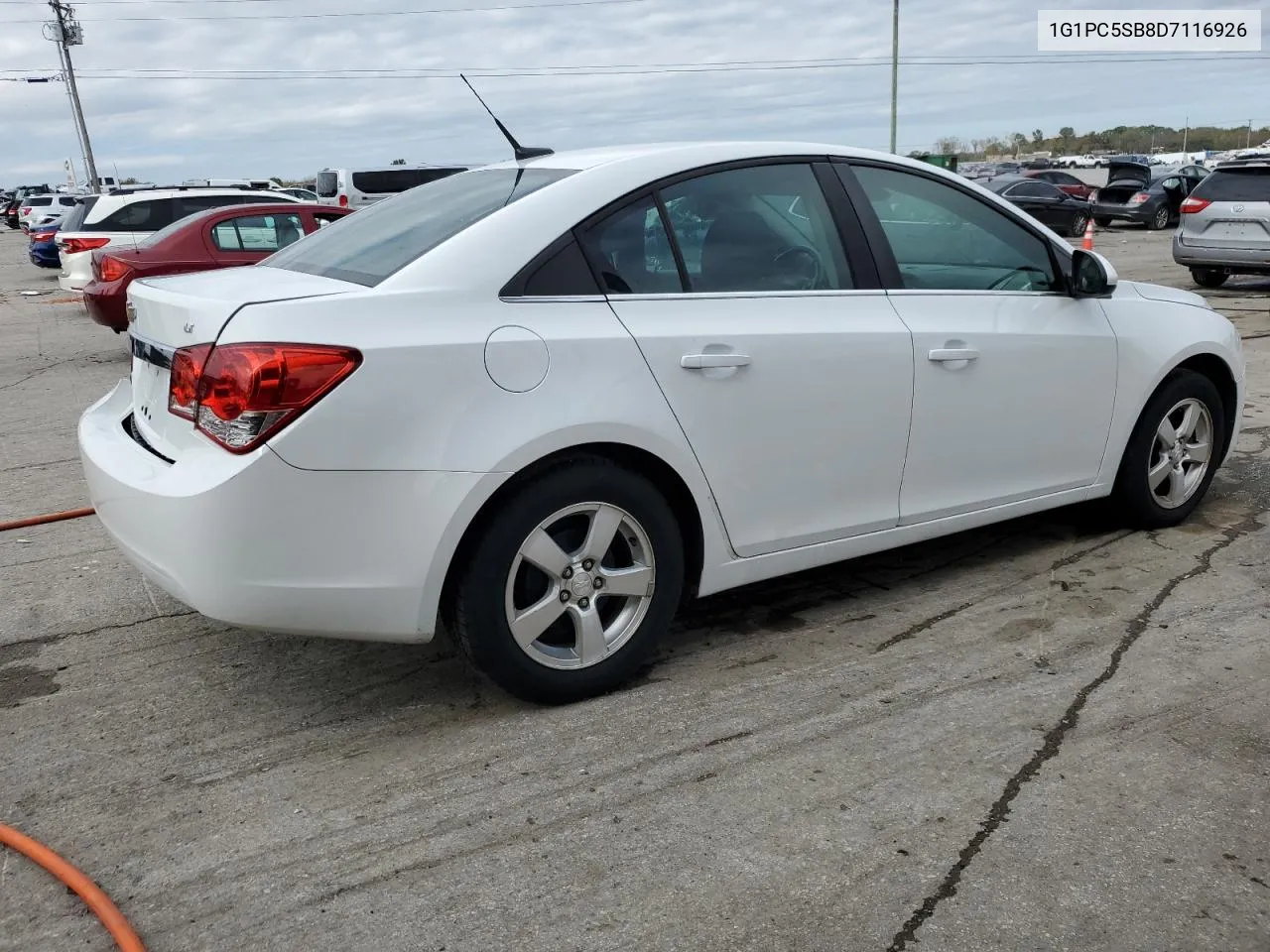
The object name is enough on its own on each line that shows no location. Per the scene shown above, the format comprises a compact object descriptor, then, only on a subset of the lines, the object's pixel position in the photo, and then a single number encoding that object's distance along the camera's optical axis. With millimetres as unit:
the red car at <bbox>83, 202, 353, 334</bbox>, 10867
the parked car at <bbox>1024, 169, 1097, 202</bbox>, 32250
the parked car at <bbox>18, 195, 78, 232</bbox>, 25906
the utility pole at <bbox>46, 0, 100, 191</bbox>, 54375
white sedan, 2967
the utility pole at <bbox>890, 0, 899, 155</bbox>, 44062
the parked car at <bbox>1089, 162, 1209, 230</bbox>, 28797
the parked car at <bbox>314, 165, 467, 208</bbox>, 23656
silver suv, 13375
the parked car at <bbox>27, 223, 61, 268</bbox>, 22703
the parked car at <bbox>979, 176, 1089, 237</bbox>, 26938
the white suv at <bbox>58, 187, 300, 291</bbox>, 14352
